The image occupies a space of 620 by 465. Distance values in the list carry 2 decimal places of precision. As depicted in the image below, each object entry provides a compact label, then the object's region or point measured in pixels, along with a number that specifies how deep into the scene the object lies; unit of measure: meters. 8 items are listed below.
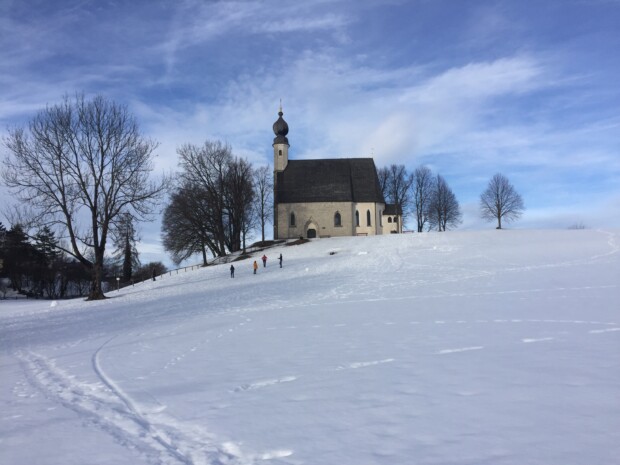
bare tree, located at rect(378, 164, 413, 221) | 72.82
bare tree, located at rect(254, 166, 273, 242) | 59.91
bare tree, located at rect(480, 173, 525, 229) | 70.81
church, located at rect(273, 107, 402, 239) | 58.97
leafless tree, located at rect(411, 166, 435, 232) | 72.81
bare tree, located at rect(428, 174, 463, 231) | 71.69
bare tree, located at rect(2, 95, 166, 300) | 28.02
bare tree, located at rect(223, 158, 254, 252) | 51.62
